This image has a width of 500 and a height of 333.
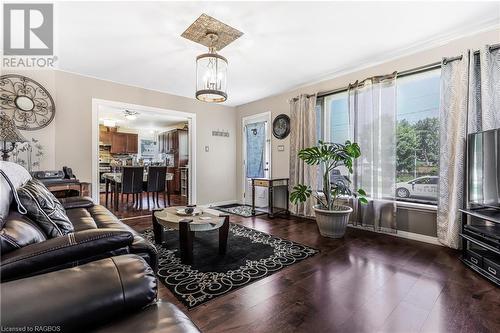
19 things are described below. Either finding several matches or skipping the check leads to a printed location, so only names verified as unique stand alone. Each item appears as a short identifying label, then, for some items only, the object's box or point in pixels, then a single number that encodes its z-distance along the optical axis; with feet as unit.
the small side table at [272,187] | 14.06
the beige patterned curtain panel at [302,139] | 13.38
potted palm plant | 10.20
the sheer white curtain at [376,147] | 10.44
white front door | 16.71
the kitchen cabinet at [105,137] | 26.19
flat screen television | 6.98
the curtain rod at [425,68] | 8.68
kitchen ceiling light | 19.70
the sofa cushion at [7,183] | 3.75
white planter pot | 10.12
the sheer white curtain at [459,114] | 7.93
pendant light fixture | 8.09
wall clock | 15.19
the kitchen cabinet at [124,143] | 26.94
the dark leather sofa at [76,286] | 2.27
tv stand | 6.36
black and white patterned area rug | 6.19
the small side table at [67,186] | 9.63
